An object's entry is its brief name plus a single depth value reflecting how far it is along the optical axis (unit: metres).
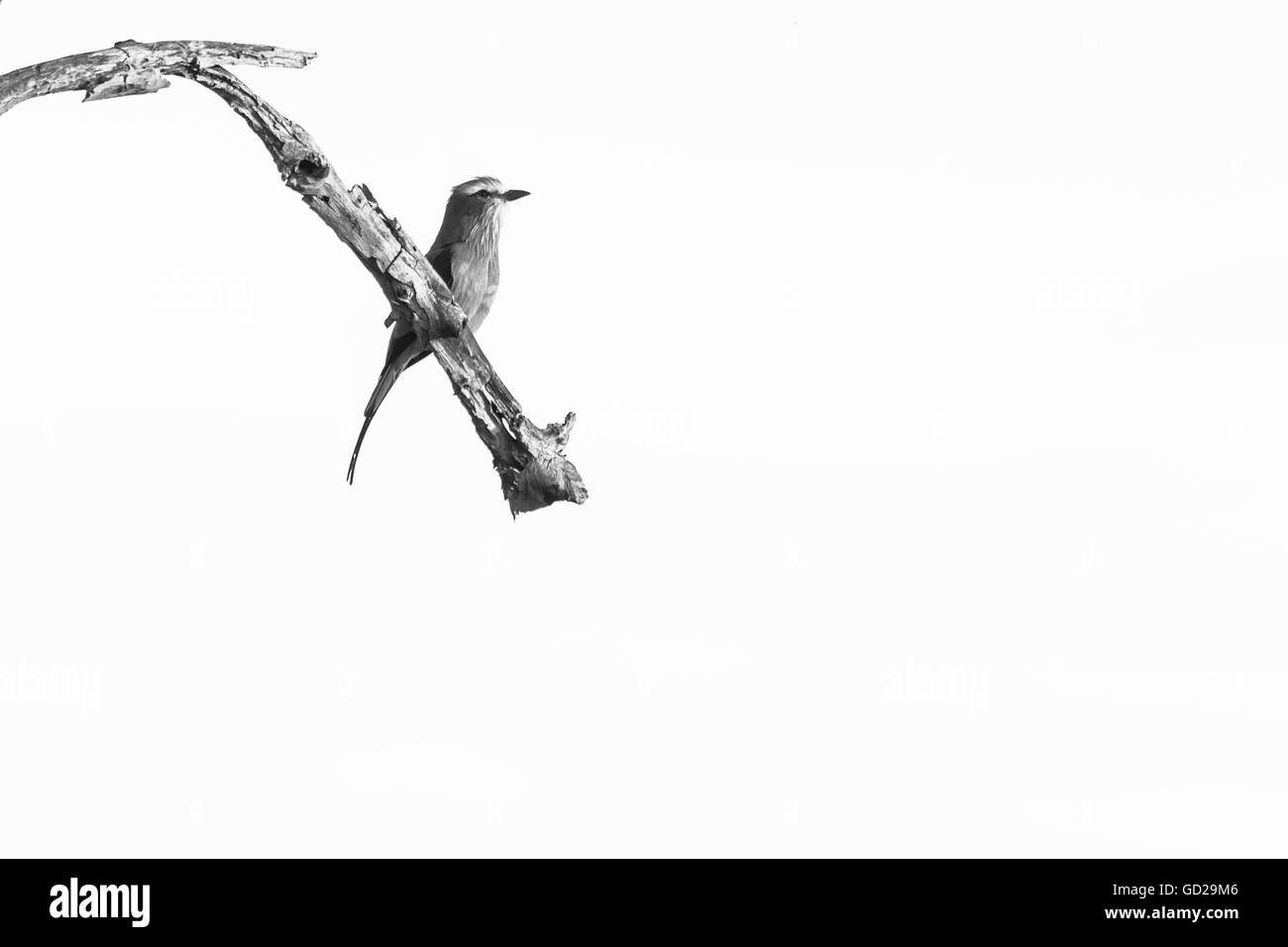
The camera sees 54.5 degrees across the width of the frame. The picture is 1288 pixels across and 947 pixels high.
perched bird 3.99
